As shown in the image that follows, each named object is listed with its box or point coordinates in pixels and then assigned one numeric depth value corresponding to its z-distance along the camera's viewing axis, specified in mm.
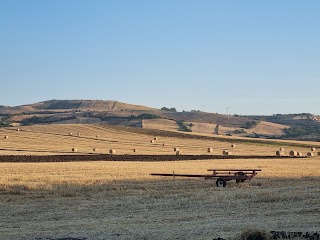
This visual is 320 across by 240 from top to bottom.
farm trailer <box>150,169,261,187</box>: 31328
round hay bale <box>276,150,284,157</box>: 71938
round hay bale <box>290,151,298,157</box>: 70912
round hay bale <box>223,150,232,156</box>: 71750
